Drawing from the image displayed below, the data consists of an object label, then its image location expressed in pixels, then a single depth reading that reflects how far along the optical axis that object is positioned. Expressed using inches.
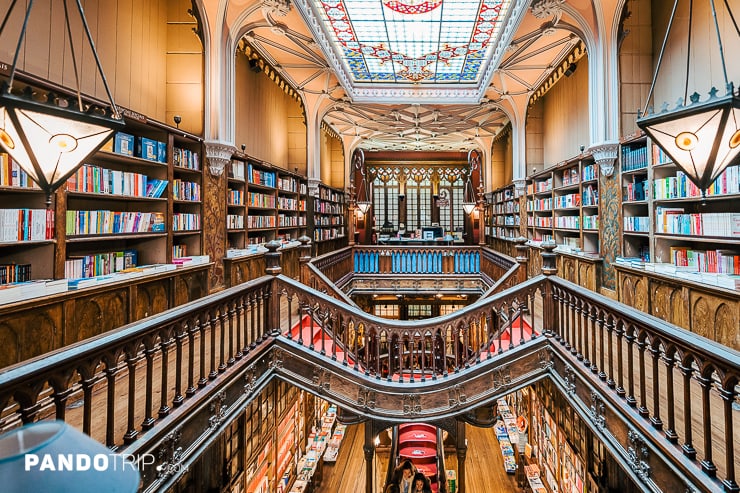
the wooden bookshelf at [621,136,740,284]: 150.9
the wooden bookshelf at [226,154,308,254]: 245.8
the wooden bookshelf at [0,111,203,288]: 119.4
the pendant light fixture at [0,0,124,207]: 70.7
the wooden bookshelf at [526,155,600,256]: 257.8
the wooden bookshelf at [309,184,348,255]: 407.9
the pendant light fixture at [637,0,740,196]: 83.1
